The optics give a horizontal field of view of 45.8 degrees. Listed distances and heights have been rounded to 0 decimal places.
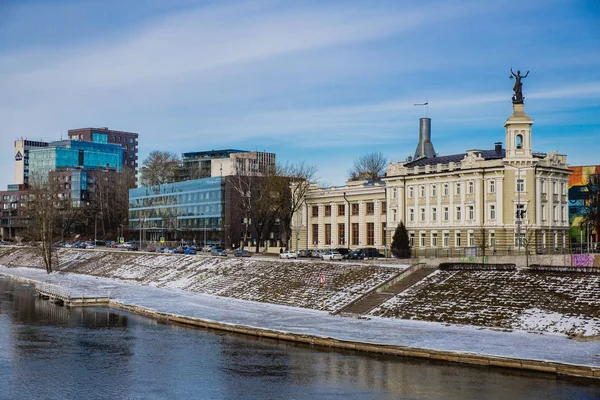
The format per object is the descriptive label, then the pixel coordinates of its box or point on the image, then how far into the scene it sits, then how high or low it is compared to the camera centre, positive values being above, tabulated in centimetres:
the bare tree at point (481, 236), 8333 -211
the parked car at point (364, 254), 8332 -426
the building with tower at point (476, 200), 8119 +236
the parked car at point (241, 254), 9691 -501
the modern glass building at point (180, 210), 13950 +146
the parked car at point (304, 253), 9048 -452
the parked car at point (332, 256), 8325 -448
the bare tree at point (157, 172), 19438 +1263
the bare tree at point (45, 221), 10406 -66
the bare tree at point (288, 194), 11488 +385
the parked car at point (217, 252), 10038 -509
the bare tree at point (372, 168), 16502 +1190
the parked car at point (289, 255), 9080 -477
